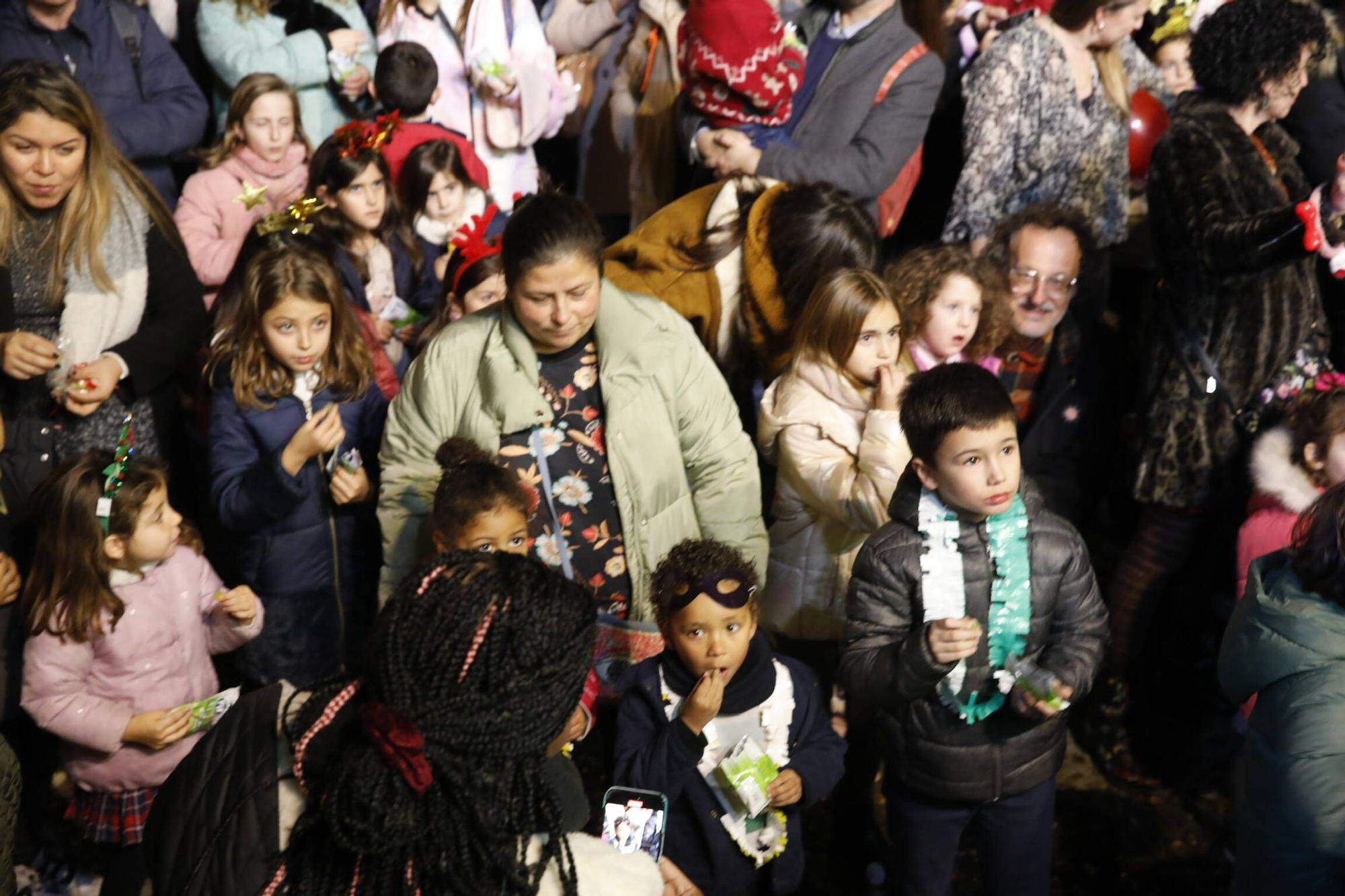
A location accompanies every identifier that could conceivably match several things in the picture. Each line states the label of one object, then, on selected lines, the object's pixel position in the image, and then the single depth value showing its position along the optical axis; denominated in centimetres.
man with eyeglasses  448
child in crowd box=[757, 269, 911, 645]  388
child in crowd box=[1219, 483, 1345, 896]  270
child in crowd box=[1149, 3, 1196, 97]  585
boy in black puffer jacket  317
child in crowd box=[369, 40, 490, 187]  554
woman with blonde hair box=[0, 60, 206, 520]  406
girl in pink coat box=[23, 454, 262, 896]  363
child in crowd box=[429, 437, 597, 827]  344
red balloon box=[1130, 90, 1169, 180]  541
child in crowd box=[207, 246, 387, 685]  411
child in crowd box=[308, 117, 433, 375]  509
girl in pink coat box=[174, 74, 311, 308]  511
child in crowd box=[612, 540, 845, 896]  329
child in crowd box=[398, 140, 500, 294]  544
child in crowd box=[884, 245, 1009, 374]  429
